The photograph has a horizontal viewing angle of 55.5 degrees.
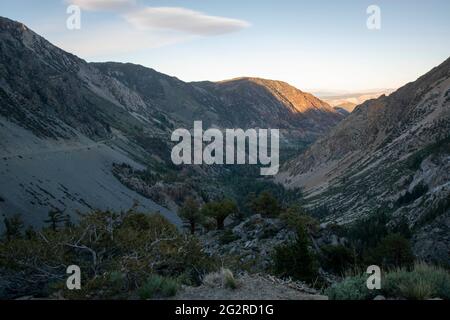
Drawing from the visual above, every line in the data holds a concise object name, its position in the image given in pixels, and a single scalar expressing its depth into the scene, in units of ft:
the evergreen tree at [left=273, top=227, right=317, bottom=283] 73.56
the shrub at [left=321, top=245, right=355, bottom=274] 111.21
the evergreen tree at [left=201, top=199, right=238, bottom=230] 166.40
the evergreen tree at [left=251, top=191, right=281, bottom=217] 163.53
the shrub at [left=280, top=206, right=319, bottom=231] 124.88
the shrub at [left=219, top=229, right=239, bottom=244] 135.33
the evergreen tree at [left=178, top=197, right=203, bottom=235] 179.22
